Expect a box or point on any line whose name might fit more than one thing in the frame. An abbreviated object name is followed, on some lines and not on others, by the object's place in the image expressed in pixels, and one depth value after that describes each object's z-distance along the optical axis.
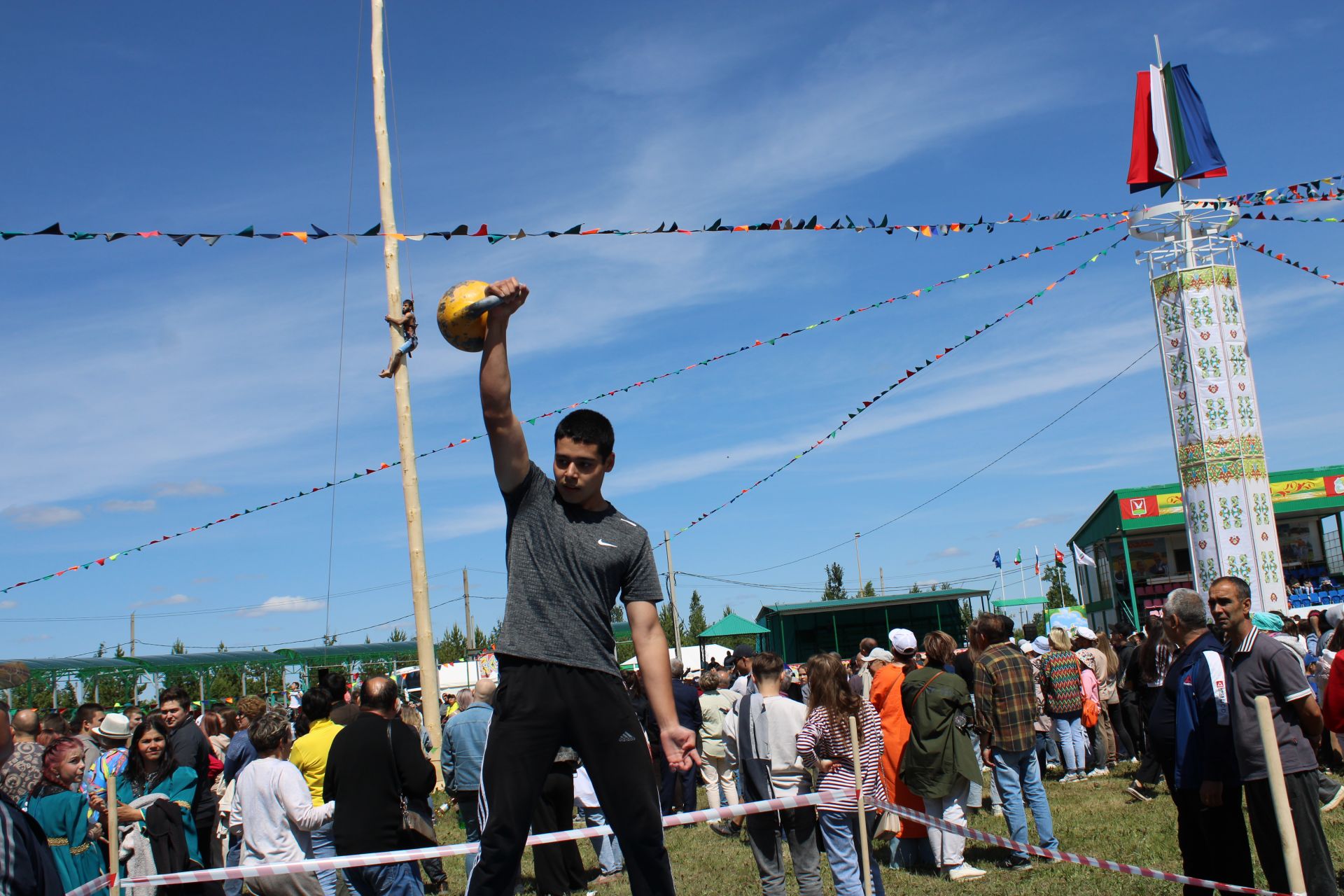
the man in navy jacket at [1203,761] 5.76
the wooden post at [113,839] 5.70
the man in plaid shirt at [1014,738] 8.85
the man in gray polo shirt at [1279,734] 5.41
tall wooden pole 11.78
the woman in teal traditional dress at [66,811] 5.57
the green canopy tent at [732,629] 27.91
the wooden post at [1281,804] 4.18
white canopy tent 37.84
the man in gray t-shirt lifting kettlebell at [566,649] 3.40
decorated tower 18.55
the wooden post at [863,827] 6.51
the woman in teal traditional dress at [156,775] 7.16
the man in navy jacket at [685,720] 11.73
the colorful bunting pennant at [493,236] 7.89
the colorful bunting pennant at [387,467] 12.70
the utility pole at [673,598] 32.97
